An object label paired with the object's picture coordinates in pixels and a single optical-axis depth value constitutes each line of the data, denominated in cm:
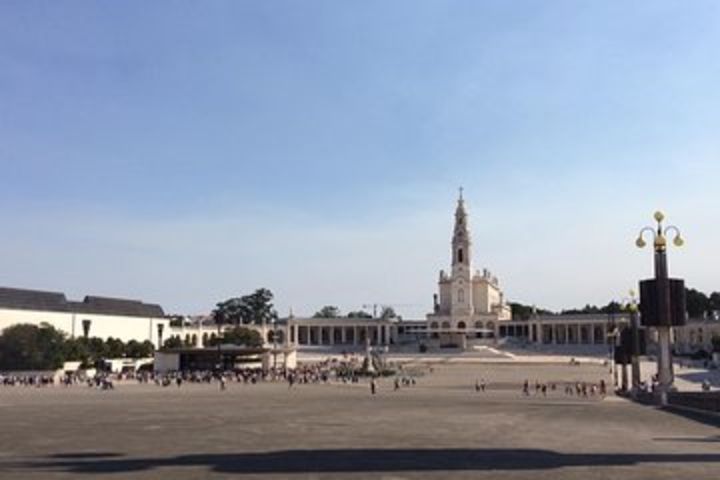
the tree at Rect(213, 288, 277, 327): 17325
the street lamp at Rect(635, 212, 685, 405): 3538
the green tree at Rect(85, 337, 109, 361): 9088
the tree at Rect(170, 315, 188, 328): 14131
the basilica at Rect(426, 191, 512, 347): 15925
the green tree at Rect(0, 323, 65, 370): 8100
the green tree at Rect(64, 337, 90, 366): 8395
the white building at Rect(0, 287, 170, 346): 9450
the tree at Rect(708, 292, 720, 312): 16938
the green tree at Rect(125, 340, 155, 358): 10112
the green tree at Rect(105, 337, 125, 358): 9619
